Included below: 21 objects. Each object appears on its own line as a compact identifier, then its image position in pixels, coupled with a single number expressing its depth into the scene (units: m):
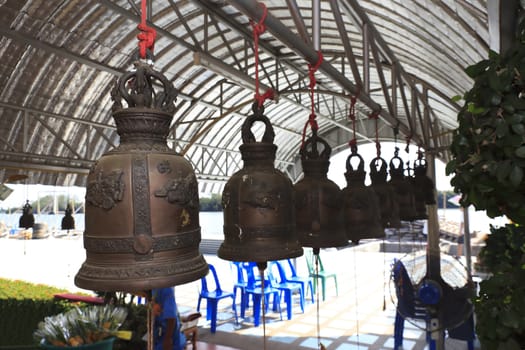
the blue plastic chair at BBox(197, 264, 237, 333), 8.45
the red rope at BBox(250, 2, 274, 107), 2.19
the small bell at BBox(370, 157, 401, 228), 3.75
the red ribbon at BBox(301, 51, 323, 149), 2.66
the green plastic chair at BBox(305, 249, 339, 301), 10.75
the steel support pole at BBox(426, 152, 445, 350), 8.26
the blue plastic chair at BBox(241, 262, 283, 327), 8.90
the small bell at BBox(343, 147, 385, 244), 3.02
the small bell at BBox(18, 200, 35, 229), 10.46
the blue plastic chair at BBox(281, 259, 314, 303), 9.72
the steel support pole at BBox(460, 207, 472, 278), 9.27
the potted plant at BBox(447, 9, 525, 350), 1.39
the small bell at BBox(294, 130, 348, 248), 2.62
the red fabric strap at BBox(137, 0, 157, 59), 1.60
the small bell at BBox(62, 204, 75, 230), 11.16
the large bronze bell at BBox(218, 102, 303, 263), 2.12
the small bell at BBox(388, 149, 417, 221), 4.33
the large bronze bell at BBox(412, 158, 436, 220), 4.80
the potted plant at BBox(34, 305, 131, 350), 3.67
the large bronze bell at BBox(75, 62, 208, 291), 1.48
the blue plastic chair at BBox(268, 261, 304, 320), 9.23
